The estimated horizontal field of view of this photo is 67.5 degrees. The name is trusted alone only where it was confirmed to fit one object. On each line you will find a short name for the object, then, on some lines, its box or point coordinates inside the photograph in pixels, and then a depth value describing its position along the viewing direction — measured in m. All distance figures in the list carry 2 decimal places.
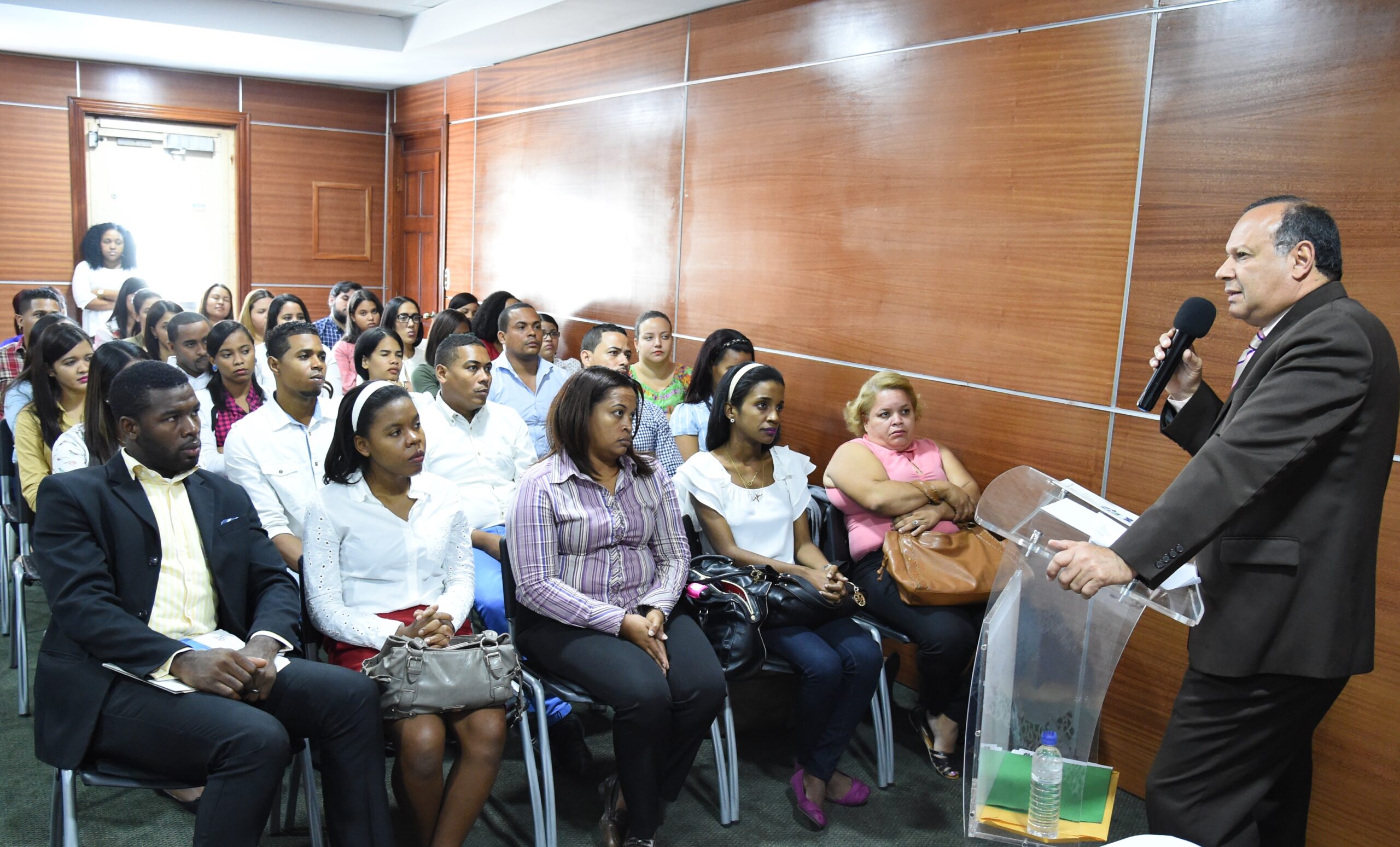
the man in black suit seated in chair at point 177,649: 2.38
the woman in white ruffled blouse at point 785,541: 3.29
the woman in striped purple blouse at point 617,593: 2.92
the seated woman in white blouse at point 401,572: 2.71
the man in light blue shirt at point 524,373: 5.05
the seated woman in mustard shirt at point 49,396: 3.87
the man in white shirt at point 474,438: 3.99
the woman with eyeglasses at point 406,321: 6.34
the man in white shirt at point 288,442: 3.52
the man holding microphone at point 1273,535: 2.11
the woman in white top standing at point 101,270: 8.15
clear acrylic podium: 2.39
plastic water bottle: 2.35
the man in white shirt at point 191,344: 4.54
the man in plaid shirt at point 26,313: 5.84
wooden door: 9.03
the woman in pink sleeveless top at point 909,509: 3.52
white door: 8.78
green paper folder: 2.38
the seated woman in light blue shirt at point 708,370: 4.61
